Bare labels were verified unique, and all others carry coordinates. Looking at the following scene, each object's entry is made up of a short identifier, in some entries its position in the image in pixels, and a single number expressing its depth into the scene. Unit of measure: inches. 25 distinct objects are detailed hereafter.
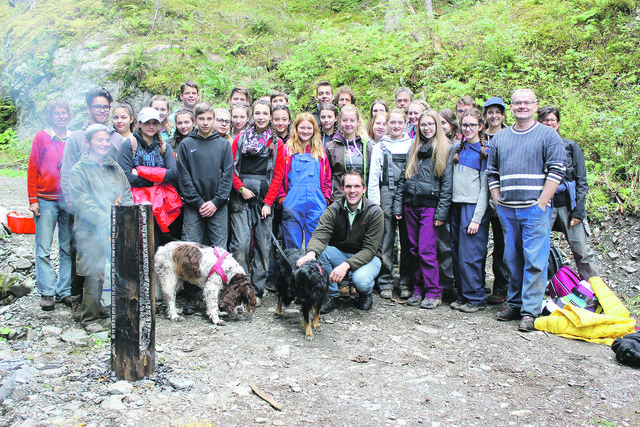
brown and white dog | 187.8
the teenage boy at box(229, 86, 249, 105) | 257.1
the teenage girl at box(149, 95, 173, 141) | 233.9
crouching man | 198.8
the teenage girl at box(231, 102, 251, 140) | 233.8
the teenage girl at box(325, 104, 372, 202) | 223.8
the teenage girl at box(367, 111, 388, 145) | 251.0
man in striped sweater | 177.8
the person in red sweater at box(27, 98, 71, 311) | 192.4
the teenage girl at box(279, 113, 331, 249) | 216.5
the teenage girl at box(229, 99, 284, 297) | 214.4
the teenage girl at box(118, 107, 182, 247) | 194.5
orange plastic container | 250.8
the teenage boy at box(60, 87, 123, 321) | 184.7
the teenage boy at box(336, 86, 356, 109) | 266.1
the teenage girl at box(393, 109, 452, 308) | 211.3
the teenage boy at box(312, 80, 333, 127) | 269.6
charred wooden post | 129.3
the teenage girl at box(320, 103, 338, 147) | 239.8
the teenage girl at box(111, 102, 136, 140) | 203.5
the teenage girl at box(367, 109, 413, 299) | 225.3
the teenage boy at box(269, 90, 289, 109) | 254.0
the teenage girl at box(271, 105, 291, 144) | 229.6
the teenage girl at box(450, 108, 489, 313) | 204.8
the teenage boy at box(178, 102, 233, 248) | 207.2
